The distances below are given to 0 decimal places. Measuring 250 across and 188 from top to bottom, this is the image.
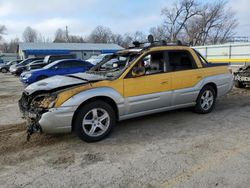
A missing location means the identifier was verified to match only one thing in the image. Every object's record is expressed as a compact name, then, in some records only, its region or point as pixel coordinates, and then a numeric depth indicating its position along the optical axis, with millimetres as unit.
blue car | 12641
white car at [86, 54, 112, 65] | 22523
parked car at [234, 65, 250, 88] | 9547
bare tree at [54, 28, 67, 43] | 98400
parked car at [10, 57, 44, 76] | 22144
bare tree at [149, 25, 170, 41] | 59409
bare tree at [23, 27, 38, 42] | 116988
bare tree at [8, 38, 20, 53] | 105600
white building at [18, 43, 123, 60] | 42969
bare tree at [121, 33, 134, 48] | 85019
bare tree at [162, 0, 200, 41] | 54719
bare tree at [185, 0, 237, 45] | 55594
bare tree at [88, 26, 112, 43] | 88250
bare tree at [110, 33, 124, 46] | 87588
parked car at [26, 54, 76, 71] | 18578
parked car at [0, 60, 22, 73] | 31703
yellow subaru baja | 4273
